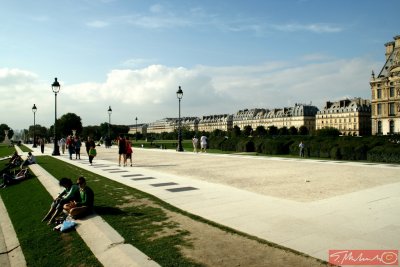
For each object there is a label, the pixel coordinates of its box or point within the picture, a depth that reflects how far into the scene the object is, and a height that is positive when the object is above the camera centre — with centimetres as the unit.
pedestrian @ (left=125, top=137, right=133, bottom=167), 2145 -75
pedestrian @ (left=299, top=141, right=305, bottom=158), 2898 -83
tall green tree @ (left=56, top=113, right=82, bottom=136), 13438 +607
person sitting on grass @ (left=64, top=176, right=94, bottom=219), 904 -182
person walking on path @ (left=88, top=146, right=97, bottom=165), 2239 -87
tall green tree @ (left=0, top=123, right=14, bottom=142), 17125 +500
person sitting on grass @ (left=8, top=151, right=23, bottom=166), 2265 -147
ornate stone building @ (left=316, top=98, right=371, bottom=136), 12556 +837
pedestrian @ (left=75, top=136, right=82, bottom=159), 2823 -60
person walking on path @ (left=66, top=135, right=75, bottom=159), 2890 -53
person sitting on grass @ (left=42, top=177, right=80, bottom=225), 945 -168
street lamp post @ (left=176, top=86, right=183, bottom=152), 3632 +501
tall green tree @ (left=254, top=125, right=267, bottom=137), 12319 +278
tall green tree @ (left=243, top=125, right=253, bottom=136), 13150 +297
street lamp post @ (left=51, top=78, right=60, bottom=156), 3022 +284
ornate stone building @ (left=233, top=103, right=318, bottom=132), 15012 +1056
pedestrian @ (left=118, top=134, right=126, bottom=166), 2124 -45
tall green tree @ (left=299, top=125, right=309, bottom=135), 12464 +310
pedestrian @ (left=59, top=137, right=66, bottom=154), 3728 -58
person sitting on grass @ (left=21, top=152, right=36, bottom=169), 2336 -151
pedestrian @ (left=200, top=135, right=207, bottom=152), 3625 -37
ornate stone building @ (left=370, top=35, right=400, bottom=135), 8106 +1087
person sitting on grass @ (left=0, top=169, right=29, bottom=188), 1733 -205
